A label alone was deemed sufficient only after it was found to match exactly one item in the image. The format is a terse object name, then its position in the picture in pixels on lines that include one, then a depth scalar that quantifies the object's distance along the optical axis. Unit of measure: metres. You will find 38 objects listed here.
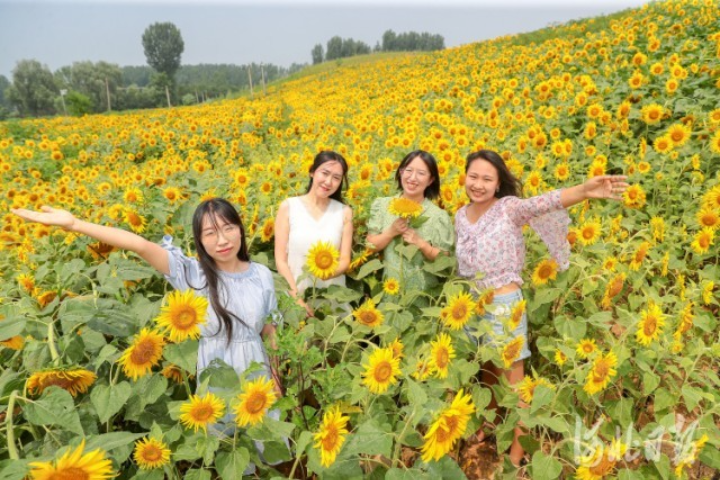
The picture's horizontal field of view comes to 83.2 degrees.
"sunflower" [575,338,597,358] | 1.90
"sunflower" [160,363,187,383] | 1.77
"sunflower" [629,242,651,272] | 2.54
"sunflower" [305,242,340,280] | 2.16
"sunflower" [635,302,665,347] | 1.88
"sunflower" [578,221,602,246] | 2.78
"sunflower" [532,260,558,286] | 2.48
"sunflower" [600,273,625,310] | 2.32
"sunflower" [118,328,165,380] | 1.46
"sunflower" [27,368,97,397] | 1.41
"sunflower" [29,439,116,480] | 0.98
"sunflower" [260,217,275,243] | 3.03
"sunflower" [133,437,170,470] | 1.43
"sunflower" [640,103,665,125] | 4.73
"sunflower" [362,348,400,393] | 1.57
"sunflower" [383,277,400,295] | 2.37
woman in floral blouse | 2.29
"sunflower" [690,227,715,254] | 2.80
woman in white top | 2.76
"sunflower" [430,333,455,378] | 1.70
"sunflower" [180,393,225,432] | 1.35
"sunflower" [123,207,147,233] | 2.68
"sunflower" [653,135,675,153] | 4.05
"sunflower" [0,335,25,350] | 1.62
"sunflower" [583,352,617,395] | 1.74
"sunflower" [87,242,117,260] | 2.58
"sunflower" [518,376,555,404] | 1.93
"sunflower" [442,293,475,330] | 1.98
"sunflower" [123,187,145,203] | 2.92
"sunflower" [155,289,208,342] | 1.43
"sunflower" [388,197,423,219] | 2.36
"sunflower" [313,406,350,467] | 1.33
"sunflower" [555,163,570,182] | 3.87
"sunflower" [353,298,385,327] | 2.04
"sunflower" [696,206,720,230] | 2.93
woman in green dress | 2.62
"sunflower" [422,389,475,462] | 1.29
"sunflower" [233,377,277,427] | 1.36
